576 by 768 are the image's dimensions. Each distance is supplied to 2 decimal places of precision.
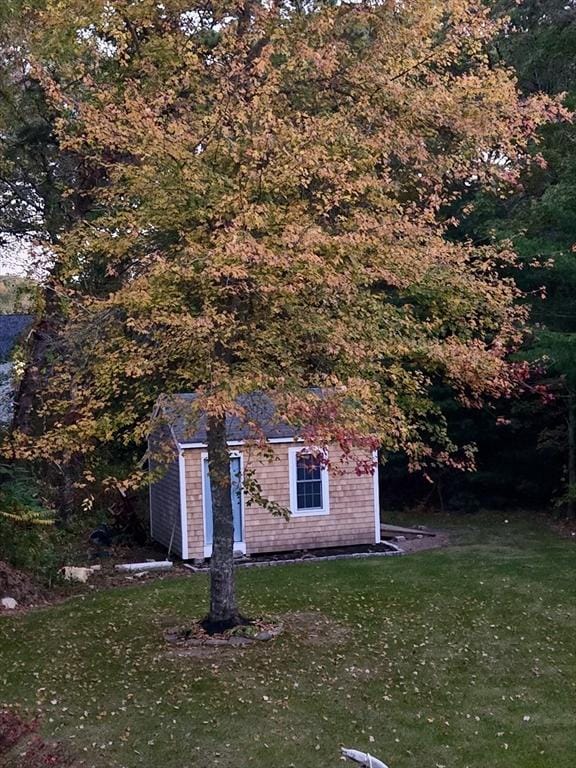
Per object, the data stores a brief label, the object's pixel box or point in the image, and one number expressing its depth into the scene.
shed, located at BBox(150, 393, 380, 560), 14.29
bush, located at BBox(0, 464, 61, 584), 12.27
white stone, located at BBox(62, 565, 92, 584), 12.70
